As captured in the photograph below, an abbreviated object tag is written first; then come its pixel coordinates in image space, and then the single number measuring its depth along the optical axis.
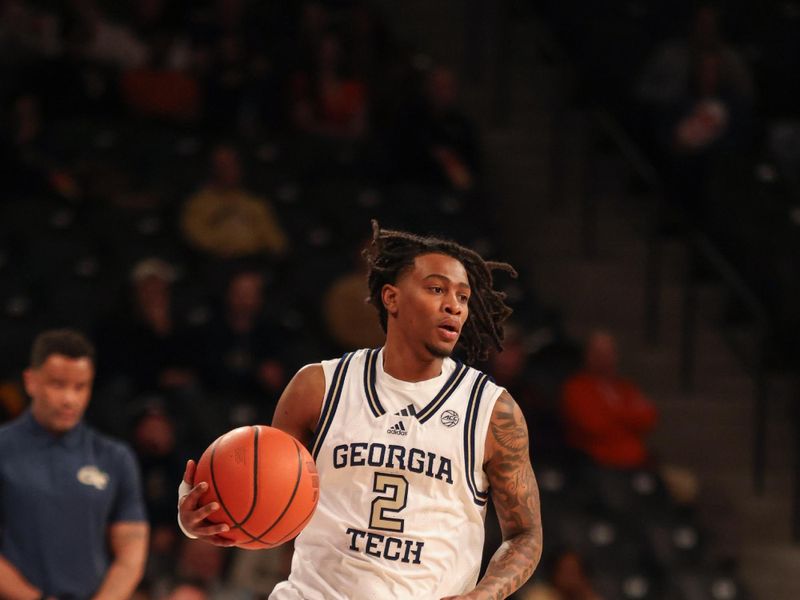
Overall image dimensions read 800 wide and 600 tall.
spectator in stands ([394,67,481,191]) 19.12
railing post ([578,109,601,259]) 19.85
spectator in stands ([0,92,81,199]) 16.90
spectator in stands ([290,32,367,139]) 19.60
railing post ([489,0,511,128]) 21.81
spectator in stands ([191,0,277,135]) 19.21
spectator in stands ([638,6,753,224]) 18.79
